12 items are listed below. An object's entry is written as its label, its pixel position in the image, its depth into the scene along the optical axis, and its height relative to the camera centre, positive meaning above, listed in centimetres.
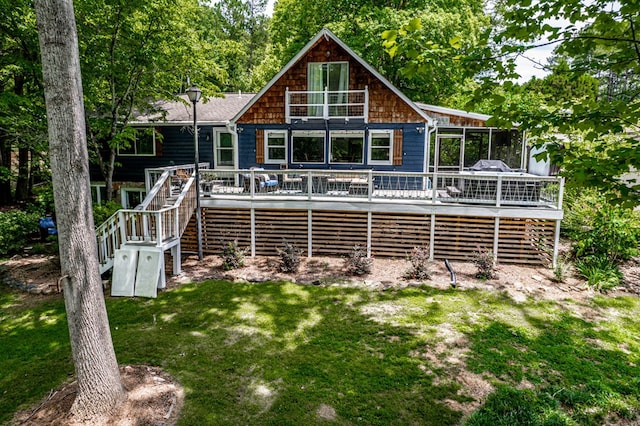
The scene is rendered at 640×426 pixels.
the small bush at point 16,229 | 1194 -195
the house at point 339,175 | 1055 -22
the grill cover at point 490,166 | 1355 +6
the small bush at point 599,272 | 914 -241
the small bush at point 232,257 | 1042 -233
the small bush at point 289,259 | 1021 -230
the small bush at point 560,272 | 949 -243
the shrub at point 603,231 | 1009 -160
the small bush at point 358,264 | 988 -236
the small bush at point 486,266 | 956 -233
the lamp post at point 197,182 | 972 -41
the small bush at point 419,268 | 952 -238
